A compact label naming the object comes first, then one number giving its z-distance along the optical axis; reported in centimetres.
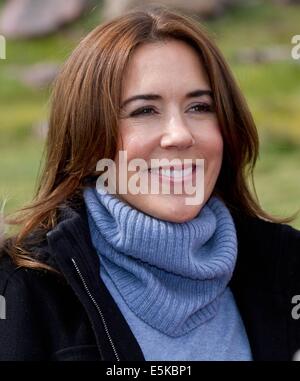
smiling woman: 309
